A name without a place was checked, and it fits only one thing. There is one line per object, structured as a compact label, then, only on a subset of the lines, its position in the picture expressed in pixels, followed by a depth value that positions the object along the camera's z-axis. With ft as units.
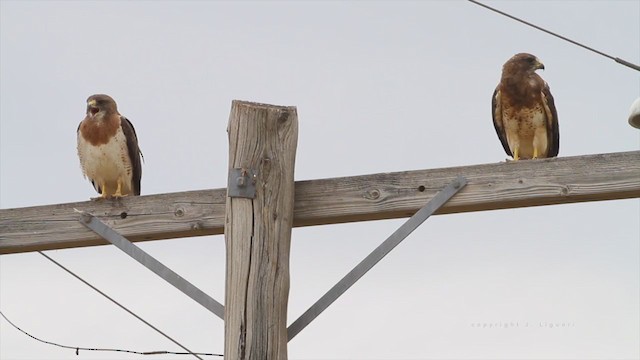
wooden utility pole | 31.99
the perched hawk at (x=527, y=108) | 51.29
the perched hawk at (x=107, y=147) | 52.21
